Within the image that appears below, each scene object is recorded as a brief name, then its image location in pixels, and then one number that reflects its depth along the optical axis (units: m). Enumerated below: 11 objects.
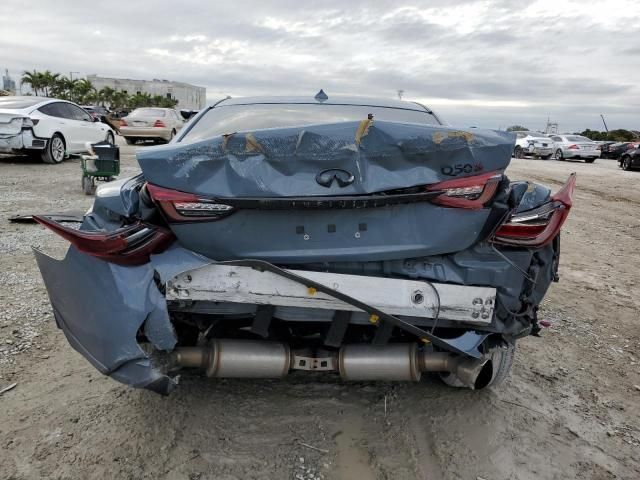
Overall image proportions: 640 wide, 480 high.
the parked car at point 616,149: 34.28
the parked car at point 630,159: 22.11
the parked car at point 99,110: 42.50
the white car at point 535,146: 28.83
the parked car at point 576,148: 27.83
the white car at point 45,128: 11.70
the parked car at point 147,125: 20.83
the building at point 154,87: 117.44
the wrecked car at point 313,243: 2.45
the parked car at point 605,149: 35.94
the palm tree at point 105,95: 85.88
